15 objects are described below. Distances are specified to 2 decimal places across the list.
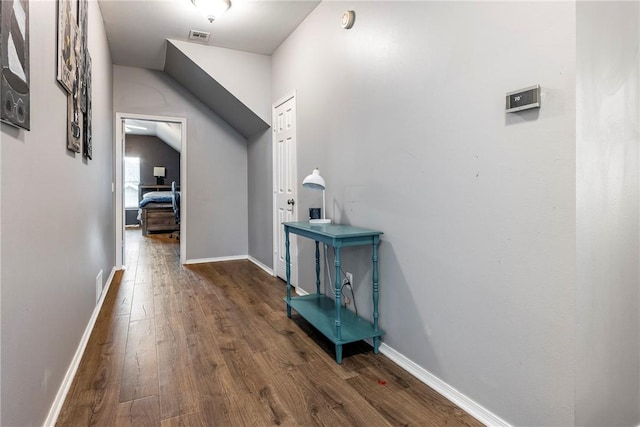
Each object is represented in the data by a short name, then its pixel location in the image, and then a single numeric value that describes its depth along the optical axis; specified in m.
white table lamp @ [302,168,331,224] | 2.54
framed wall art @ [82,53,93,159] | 2.39
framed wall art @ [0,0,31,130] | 1.02
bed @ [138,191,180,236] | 8.10
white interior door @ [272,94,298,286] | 3.60
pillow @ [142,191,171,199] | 8.30
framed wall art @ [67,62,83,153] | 1.94
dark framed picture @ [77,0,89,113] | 2.21
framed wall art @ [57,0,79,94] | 1.71
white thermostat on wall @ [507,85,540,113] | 1.28
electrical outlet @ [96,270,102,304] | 2.88
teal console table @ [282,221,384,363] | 2.06
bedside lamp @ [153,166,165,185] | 9.94
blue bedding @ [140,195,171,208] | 8.12
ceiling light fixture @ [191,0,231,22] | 2.84
